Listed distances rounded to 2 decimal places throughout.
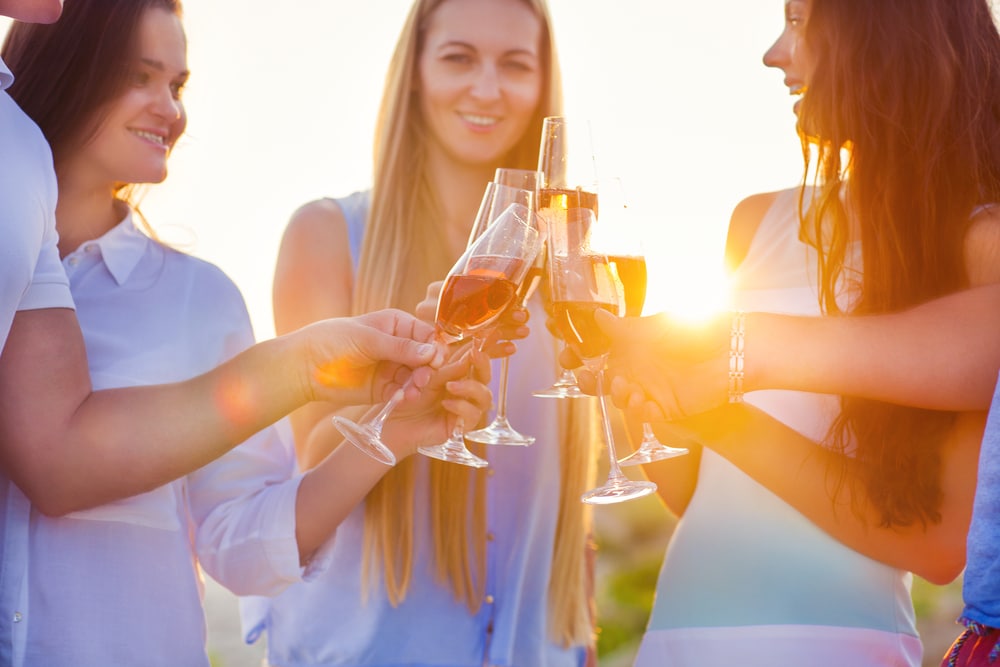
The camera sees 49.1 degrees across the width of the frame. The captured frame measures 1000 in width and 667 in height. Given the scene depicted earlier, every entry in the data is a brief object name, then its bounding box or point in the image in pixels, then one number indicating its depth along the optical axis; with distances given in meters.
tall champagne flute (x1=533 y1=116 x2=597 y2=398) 2.62
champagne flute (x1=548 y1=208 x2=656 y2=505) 2.38
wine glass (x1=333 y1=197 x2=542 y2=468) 2.41
